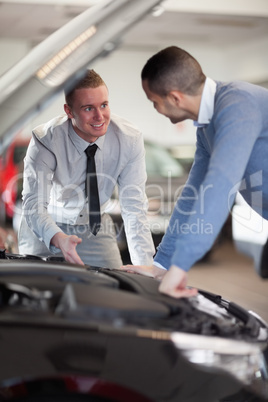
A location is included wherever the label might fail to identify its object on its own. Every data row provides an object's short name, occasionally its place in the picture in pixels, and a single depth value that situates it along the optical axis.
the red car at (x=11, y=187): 6.85
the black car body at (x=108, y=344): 1.51
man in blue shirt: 1.81
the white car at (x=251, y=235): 4.61
